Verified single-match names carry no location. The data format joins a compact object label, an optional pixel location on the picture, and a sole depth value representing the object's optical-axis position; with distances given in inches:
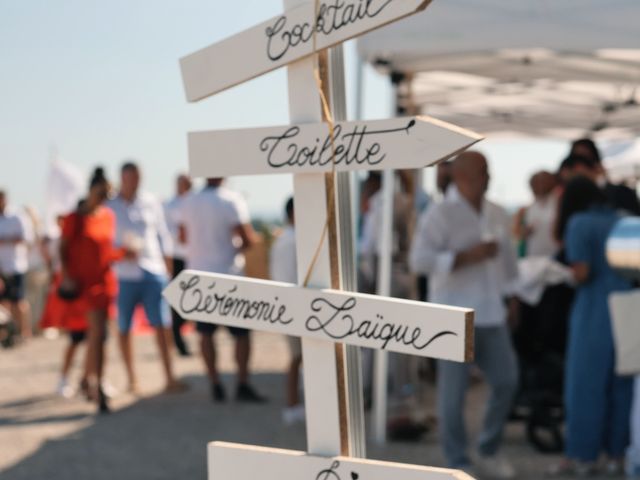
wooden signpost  78.4
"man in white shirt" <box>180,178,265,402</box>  291.6
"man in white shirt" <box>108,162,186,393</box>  297.0
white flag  445.4
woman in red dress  284.8
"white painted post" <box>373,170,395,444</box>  230.5
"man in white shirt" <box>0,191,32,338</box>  453.1
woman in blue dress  195.8
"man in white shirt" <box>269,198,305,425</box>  253.1
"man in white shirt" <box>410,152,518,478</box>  195.9
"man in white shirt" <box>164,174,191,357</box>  378.9
